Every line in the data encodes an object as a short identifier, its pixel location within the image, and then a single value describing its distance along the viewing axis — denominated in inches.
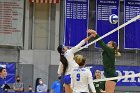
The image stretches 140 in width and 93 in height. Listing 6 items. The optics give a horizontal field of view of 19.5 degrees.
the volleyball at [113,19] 483.9
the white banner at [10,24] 764.3
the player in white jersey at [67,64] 333.5
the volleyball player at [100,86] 369.1
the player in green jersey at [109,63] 315.9
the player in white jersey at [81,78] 281.7
